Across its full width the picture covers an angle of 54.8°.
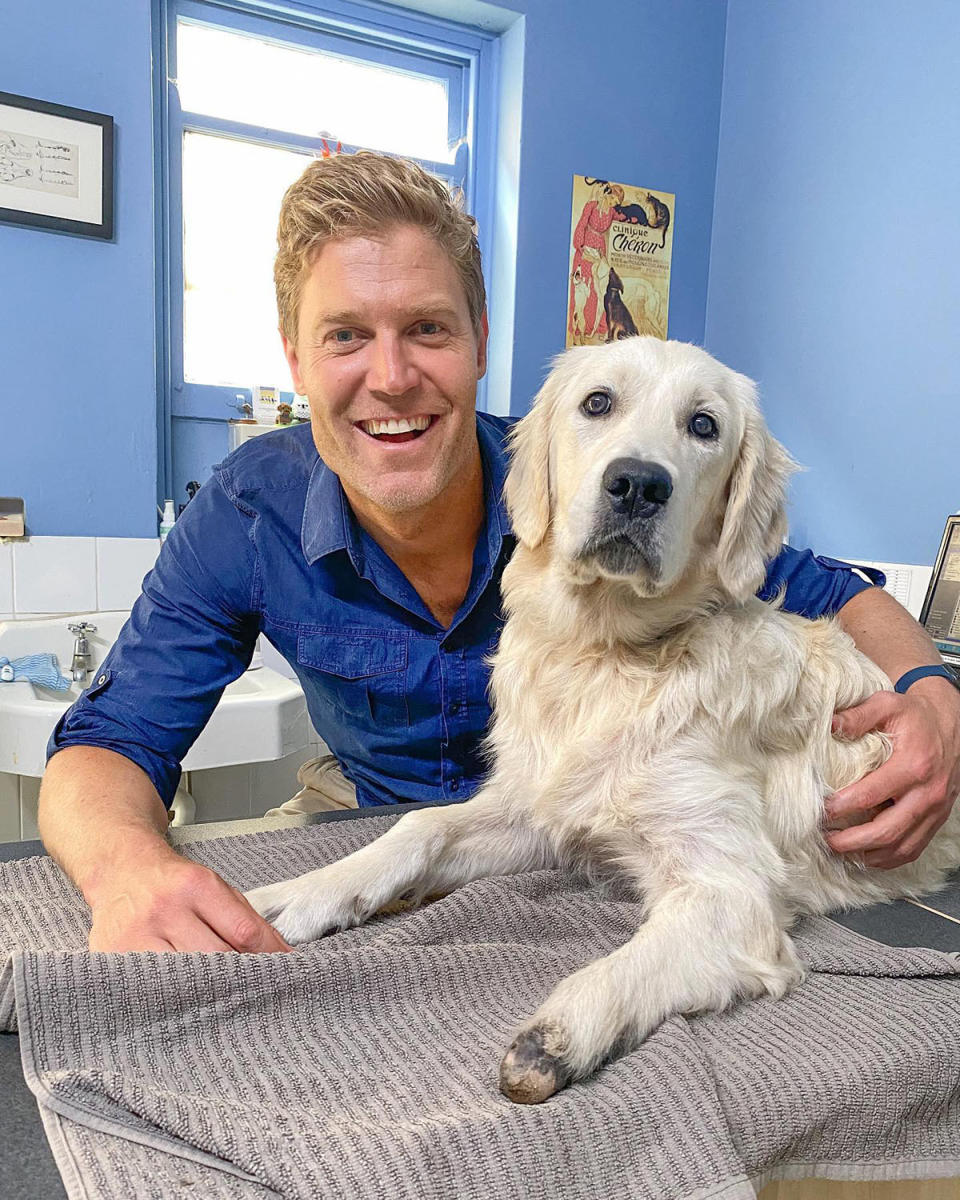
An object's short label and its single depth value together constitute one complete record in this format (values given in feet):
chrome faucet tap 7.00
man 3.66
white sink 5.78
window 8.37
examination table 1.56
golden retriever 2.76
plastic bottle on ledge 7.91
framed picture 7.02
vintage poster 9.48
